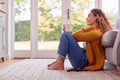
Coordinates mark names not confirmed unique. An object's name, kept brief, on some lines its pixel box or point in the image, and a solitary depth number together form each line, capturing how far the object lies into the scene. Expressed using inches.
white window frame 181.2
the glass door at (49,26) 182.4
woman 92.2
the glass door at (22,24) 183.2
